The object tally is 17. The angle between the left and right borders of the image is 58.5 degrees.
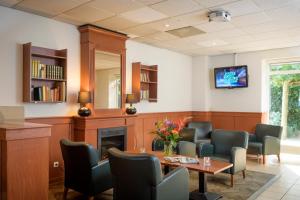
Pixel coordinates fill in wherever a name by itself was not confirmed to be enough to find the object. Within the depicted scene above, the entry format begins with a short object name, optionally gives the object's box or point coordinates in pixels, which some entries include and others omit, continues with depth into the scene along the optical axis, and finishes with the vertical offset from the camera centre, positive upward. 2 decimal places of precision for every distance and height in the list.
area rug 3.87 -1.40
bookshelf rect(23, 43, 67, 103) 4.05 +0.41
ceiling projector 4.07 +1.30
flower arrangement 3.97 -0.47
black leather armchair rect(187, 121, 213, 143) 6.88 -0.73
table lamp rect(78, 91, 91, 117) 4.63 -0.01
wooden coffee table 3.61 -0.95
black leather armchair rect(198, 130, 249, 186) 4.44 -0.90
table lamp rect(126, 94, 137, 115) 5.52 -0.01
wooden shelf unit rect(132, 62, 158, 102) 5.93 +0.43
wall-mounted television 7.21 +0.64
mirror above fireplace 4.84 +0.61
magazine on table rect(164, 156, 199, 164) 3.88 -0.88
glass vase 4.16 -0.77
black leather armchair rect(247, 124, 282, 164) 5.97 -0.97
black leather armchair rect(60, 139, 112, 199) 3.38 -0.89
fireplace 4.93 -0.74
